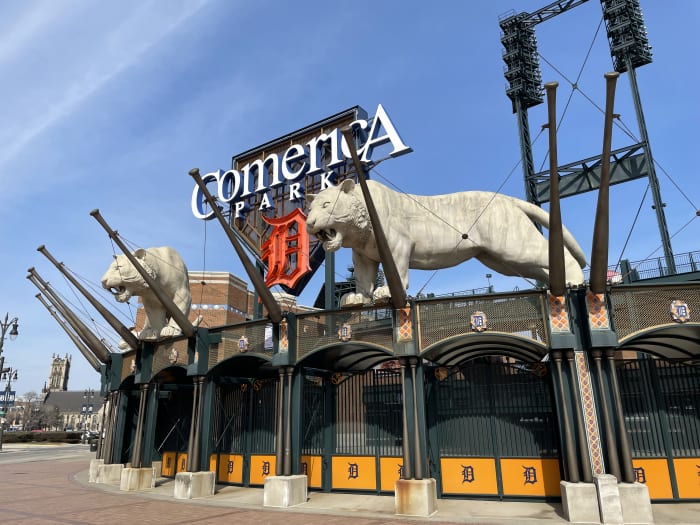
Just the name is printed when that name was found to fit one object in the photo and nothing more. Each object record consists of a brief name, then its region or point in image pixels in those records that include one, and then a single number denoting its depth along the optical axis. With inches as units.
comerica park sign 829.2
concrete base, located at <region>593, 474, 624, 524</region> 362.0
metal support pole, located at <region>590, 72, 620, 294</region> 369.7
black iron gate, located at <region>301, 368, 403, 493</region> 523.5
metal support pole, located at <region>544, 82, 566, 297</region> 363.6
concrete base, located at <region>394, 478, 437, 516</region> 409.4
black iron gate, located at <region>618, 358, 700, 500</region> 428.8
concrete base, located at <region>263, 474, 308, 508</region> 470.0
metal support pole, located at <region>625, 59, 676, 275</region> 1137.4
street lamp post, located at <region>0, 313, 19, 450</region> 1307.8
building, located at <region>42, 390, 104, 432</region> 4372.5
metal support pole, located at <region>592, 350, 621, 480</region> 382.3
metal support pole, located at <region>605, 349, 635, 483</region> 379.6
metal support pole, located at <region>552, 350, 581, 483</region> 388.8
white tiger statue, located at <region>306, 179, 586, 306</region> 484.7
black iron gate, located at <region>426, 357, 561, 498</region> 462.6
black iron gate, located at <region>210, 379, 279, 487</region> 600.7
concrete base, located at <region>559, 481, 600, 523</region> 372.5
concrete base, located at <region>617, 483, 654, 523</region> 362.0
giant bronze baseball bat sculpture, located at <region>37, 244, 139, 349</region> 672.4
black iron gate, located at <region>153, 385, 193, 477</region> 721.6
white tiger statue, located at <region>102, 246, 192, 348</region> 645.9
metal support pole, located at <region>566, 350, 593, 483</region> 386.0
